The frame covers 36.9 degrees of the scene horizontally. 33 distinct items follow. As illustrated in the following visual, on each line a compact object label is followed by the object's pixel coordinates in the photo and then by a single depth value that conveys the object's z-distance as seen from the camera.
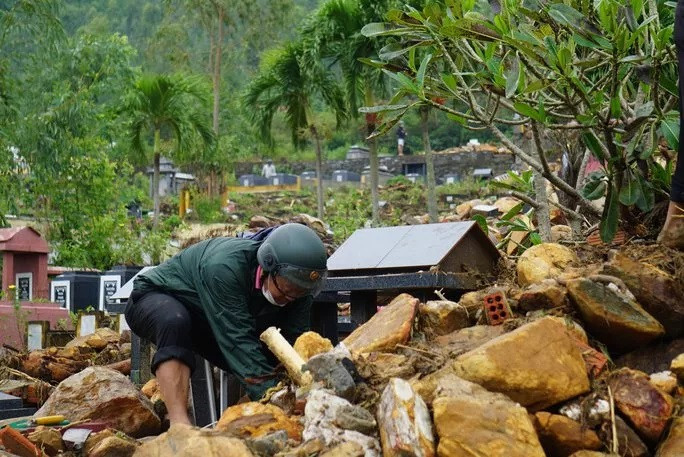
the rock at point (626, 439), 3.38
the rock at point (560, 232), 7.19
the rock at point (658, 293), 4.13
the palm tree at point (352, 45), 17.30
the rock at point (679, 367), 3.70
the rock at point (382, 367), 3.86
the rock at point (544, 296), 4.29
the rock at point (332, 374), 3.69
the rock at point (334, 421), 3.43
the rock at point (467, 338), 4.16
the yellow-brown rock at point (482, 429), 3.20
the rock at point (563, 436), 3.43
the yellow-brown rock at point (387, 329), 4.23
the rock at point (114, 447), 4.10
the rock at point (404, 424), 3.26
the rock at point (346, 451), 3.29
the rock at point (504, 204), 15.55
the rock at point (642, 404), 3.45
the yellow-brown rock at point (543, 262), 4.92
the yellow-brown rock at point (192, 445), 3.29
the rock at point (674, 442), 3.32
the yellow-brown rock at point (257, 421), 3.70
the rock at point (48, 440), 4.40
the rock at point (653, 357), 4.11
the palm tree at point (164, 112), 20.50
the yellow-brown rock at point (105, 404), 5.25
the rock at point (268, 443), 3.40
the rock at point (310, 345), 4.23
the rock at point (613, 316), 4.08
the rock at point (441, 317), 4.46
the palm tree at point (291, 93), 19.38
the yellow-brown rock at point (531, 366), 3.57
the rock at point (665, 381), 3.62
